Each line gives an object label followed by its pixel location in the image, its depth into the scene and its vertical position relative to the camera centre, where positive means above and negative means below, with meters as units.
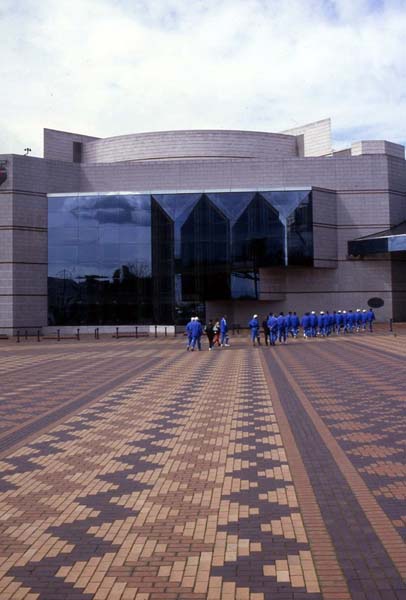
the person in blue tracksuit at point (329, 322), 33.20 -0.56
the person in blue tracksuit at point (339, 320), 34.25 -0.46
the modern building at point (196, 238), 38.94 +5.02
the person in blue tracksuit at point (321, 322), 32.78 -0.53
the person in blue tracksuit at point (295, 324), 31.56 -0.60
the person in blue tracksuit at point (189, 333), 25.17 -0.80
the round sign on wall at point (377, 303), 42.41 +0.59
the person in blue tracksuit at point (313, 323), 31.95 -0.57
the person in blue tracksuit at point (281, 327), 28.19 -0.67
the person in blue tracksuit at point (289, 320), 31.09 -0.38
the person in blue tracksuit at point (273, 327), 27.41 -0.64
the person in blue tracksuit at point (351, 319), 35.09 -0.43
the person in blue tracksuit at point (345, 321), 34.97 -0.54
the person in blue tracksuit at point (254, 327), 26.90 -0.64
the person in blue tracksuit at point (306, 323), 31.80 -0.56
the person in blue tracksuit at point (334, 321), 33.62 -0.51
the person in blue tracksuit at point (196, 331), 25.03 -0.69
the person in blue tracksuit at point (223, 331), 26.72 -0.77
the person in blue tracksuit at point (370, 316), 35.62 -0.28
